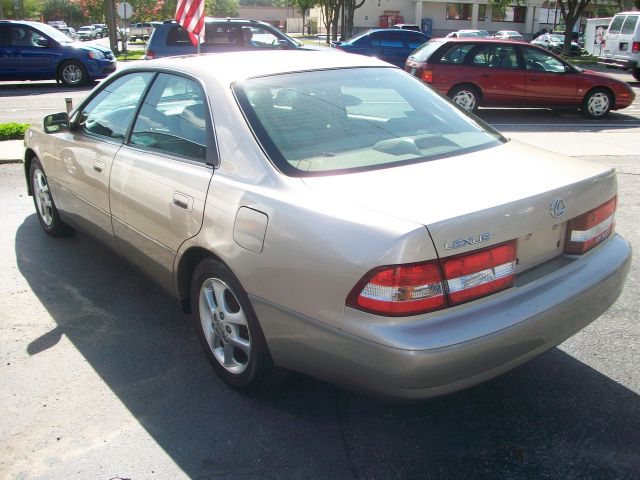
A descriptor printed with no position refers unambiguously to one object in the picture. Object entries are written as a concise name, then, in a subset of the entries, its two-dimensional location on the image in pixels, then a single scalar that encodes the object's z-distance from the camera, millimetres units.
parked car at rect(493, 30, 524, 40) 42500
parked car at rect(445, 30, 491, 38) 33531
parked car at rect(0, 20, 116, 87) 16688
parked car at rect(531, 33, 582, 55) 37903
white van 21281
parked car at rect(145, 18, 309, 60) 14914
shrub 10047
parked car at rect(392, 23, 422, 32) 39144
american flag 9086
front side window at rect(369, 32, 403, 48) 19219
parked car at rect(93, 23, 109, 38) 63188
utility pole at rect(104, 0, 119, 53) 29653
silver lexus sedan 2430
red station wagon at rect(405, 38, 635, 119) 12680
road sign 26870
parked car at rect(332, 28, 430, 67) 19031
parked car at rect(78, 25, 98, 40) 59688
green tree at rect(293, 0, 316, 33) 52062
